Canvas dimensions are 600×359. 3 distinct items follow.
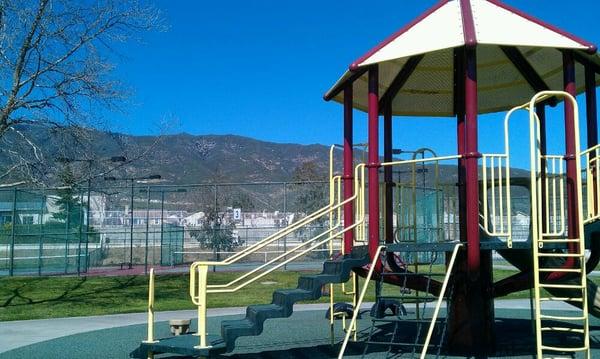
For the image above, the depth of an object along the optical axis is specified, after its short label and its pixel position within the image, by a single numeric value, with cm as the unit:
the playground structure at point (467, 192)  852
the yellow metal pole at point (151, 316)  906
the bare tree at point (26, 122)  1864
